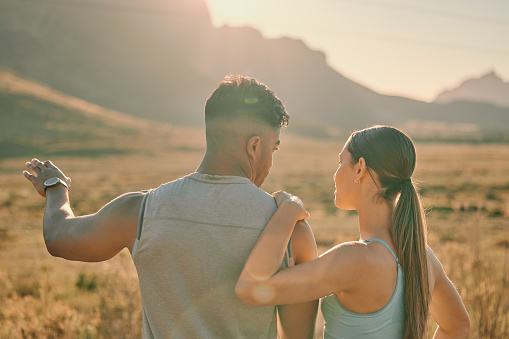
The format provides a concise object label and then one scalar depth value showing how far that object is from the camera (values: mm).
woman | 1972
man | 1967
